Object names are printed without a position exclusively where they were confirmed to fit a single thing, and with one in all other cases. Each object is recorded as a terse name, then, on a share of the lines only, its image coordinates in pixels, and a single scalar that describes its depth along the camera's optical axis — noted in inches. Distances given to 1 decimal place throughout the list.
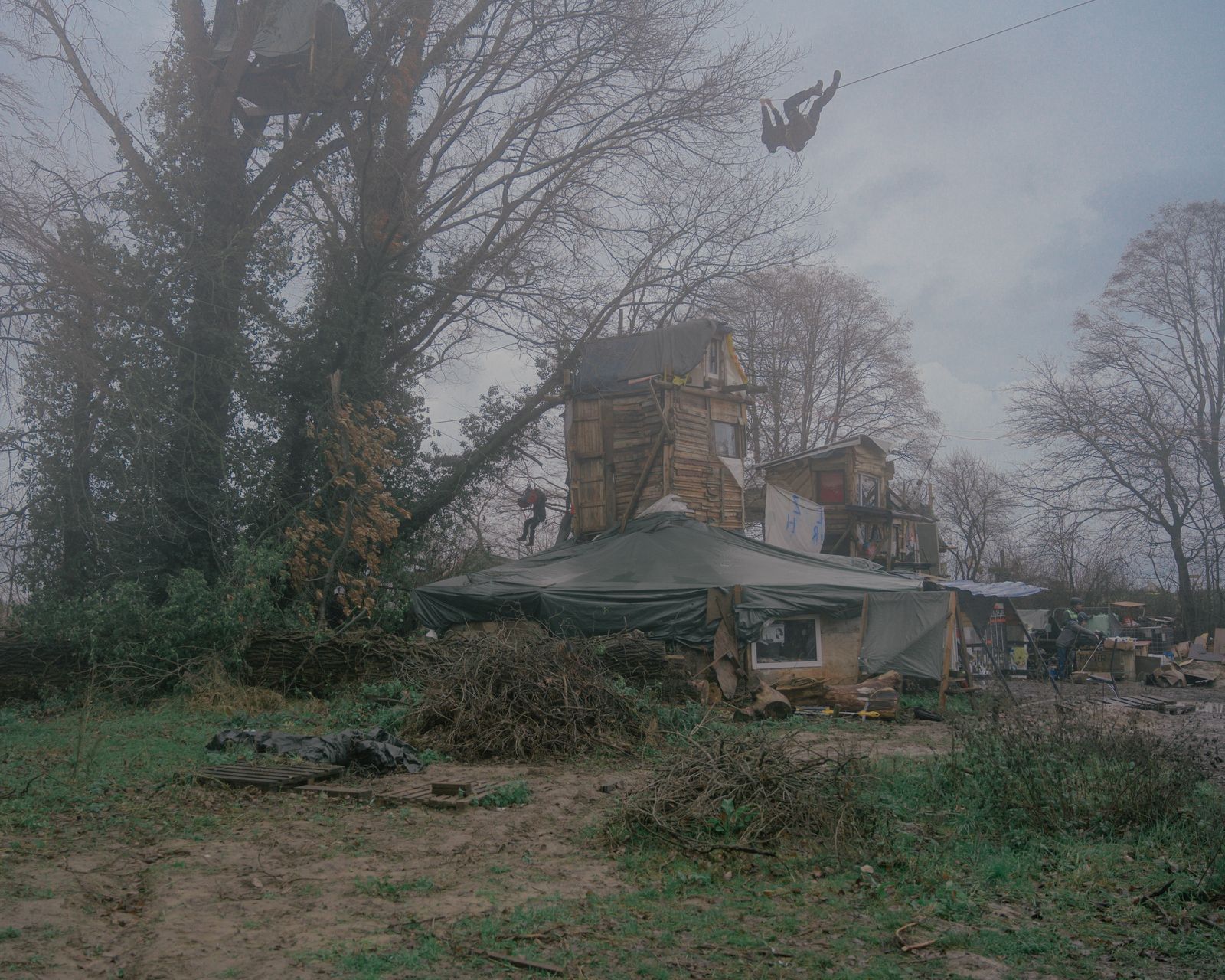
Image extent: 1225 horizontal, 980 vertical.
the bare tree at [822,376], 1418.6
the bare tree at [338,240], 641.6
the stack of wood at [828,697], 528.7
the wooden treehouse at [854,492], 1143.0
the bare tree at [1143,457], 1177.4
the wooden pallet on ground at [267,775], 312.8
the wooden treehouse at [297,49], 698.2
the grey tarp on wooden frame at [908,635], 603.5
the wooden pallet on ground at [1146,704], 617.3
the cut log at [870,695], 554.3
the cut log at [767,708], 516.1
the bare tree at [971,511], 1685.5
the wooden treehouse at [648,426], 804.6
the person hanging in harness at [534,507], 856.9
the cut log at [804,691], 582.9
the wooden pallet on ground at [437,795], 301.1
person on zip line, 493.0
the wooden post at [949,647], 570.9
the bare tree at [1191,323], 1192.8
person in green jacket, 880.3
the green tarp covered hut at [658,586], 606.5
